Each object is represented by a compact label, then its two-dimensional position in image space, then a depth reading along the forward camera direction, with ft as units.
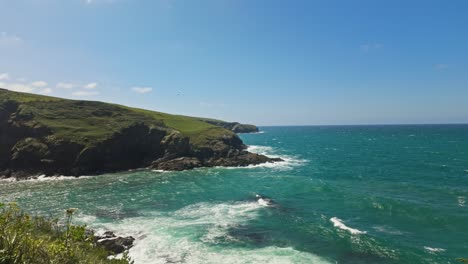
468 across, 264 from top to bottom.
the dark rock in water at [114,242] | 117.08
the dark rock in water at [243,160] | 348.18
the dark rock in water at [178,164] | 321.56
